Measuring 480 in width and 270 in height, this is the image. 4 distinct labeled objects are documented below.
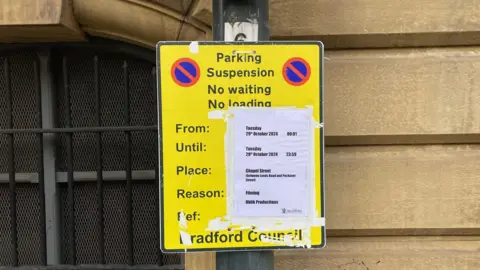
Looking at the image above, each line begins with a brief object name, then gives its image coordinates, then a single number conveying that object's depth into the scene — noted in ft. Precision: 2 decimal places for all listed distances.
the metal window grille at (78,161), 9.76
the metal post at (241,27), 5.62
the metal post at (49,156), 9.78
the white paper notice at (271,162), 5.87
